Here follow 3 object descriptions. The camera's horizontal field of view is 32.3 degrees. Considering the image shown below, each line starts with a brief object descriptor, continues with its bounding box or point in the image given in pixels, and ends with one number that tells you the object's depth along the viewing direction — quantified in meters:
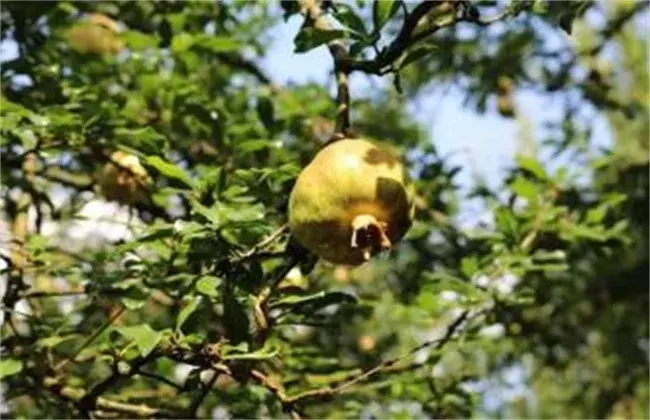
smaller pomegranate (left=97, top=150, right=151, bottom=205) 3.24
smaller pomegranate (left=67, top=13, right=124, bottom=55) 3.91
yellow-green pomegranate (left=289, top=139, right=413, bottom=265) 1.84
